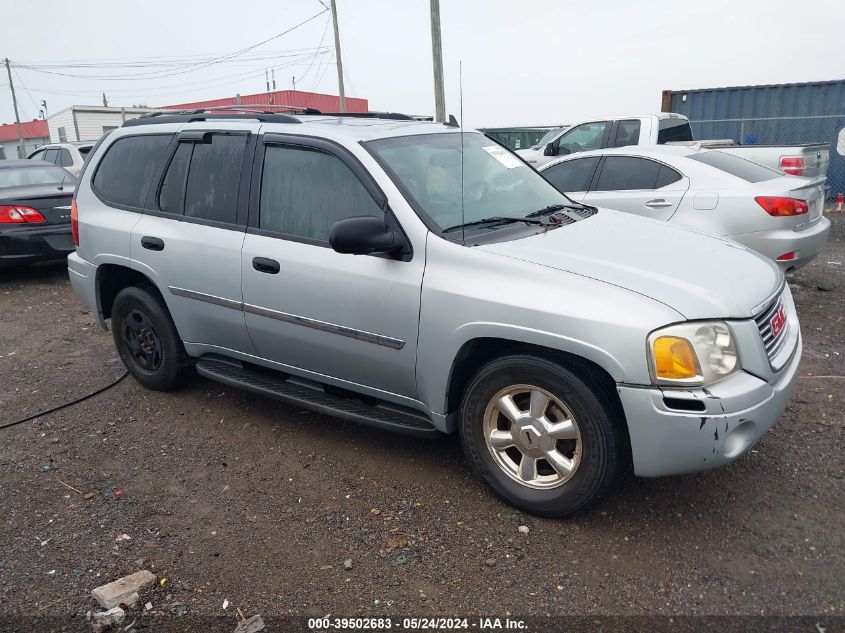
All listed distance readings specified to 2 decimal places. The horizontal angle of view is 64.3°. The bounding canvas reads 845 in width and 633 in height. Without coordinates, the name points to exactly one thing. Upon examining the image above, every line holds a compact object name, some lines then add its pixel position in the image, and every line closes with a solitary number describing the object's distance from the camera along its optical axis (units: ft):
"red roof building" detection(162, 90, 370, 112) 118.42
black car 26.55
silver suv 9.00
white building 127.24
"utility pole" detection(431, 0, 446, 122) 47.32
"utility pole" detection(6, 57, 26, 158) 163.95
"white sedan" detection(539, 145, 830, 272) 19.39
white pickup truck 32.01
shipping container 47.52
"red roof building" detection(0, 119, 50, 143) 171.32
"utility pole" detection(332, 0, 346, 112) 77.61
